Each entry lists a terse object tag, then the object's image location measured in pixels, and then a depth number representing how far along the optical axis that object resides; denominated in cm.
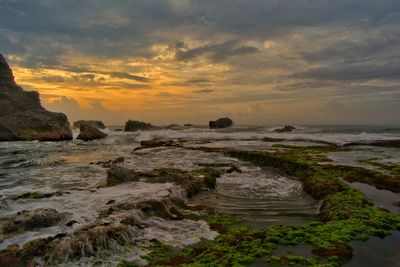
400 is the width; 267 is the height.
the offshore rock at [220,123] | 14325
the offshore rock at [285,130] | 9544
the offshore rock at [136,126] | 11921
